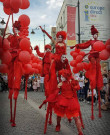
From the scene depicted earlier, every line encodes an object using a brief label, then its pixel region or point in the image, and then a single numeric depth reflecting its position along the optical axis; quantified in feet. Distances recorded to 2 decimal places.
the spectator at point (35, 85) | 53.57
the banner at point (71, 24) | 48.08
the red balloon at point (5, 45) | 10.36
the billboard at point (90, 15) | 57.01
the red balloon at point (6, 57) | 9.69
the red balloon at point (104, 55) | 14.92
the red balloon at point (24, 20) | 16.02
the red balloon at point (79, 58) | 18.11
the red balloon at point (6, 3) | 13.30
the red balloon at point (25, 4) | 13.85
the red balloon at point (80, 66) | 17.99
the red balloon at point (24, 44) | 13.53
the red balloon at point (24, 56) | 13.14
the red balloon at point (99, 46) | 15.85
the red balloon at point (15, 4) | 12.94
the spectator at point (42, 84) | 48.66
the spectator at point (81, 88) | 33.46
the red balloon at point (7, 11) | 13.54
